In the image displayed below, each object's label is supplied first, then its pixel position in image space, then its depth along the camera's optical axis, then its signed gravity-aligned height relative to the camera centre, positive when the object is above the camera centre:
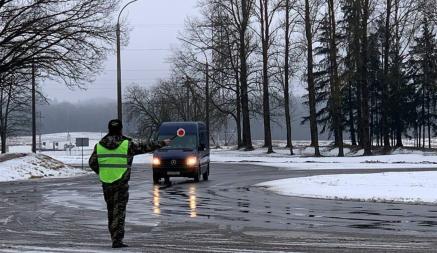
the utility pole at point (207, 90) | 61.03 +4.88
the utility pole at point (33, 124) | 49.63 +1.39
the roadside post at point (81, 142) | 42.66 -0.11
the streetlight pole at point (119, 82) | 36.38 +3.46
